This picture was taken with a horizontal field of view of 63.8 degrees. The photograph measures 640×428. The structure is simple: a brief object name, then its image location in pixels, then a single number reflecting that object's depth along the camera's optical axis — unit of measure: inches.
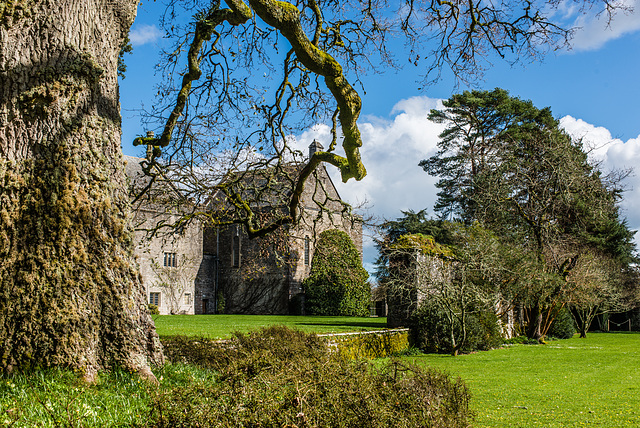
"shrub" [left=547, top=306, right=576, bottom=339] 936.2
